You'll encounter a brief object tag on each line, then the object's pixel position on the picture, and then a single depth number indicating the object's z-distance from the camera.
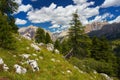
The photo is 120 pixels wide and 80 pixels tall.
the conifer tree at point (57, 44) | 32.24
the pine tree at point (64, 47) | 33.41
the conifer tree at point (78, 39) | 17.98
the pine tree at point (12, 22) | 15.24
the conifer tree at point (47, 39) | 33.28
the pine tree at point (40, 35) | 32.49
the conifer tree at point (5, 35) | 9.81
